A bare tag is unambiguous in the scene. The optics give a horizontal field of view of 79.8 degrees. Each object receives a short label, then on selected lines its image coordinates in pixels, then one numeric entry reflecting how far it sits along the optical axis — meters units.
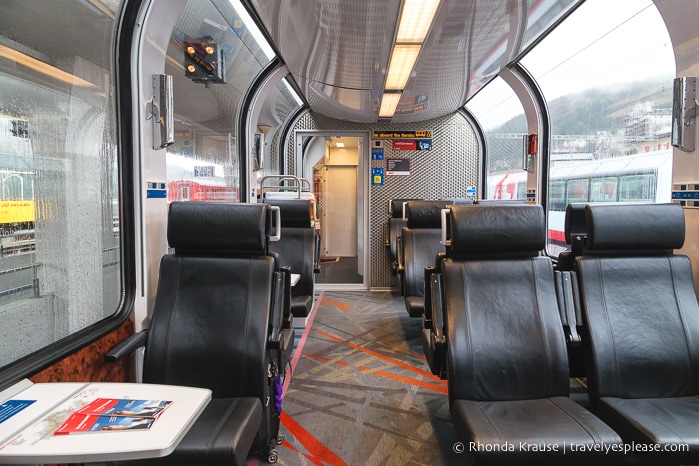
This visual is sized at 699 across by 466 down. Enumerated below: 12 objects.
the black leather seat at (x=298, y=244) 4.17
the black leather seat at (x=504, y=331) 1.82
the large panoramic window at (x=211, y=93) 3.21
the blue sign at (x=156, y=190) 2.31
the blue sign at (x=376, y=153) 6.45
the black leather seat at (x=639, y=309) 2.08
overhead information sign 6.42
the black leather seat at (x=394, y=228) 5.39
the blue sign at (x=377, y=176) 6.47
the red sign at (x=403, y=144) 6.47
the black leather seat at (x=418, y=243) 4.28
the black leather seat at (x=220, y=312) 2.07
